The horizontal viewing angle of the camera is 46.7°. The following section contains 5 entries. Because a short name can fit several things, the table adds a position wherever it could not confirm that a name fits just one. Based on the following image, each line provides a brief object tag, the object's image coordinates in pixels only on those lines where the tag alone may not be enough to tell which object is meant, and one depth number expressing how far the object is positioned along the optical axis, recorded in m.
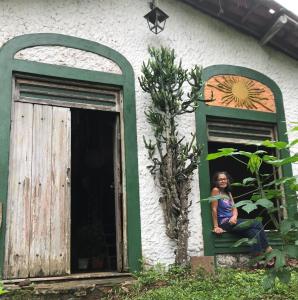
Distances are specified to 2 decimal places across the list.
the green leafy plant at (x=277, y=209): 2.25
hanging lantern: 5.26
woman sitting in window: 5.19
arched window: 5.45
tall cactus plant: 4.92
